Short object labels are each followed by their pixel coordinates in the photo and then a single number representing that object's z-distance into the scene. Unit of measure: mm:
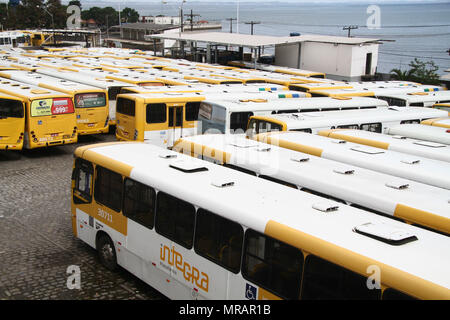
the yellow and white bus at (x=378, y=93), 21516
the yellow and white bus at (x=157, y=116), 17984
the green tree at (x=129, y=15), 169775
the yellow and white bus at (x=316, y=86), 23828
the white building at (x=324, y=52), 35531
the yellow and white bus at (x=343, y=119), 14781
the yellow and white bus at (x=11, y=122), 18094
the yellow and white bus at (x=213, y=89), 20406
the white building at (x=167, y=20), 114825
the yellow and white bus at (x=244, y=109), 16766
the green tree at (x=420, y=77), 38844
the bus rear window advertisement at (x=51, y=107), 18500
